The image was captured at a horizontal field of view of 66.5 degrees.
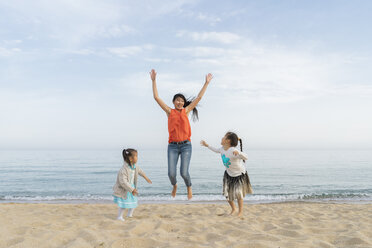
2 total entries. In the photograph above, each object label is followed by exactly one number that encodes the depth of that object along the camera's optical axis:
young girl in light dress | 5.56
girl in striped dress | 6.07
